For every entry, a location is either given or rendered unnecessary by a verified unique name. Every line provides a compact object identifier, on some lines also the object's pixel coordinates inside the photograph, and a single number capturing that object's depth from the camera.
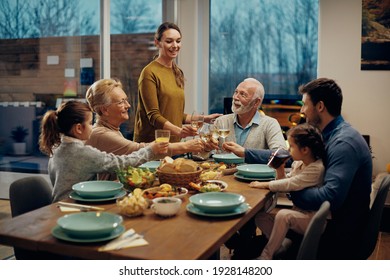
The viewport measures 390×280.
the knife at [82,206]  1.90
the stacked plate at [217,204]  1.81
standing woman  3.46
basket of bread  2.20
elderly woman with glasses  2.60
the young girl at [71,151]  2.23
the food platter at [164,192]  2.01
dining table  1.46
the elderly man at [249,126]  2.98
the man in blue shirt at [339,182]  2.07
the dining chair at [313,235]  1.59
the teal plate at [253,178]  2.47
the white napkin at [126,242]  1.50
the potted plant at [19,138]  4.10
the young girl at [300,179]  2.16
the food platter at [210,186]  2.14
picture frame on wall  4.37
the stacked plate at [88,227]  1.54
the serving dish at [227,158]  2.91
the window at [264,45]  5.09
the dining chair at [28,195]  2.19
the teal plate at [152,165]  2.61
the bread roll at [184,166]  2.21
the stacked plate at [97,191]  2.04
